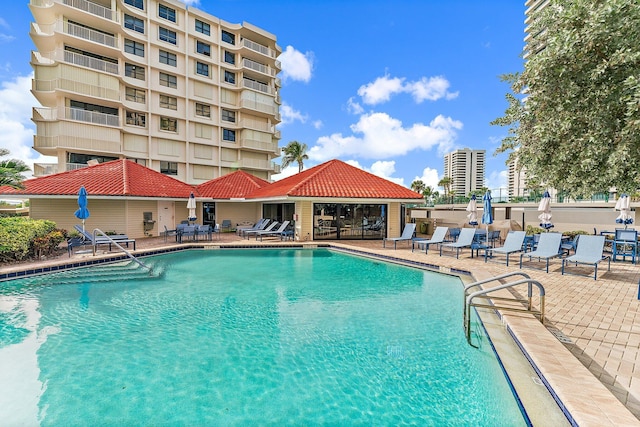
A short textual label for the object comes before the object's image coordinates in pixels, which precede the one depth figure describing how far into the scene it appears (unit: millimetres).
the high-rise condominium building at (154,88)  25891
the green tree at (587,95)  4684
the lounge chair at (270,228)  19695
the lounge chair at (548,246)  10023
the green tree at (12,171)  11752
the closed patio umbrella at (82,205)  13031
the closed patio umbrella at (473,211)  15308
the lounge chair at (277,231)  18683
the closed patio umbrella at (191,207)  19262
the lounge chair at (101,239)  13703
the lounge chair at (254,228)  21106
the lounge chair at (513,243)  11282
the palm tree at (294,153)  45781
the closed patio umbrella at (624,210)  12805
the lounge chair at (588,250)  9031
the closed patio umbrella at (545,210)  12852
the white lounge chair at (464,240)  12859
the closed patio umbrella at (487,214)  13195
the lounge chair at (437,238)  14195
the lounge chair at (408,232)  15766
